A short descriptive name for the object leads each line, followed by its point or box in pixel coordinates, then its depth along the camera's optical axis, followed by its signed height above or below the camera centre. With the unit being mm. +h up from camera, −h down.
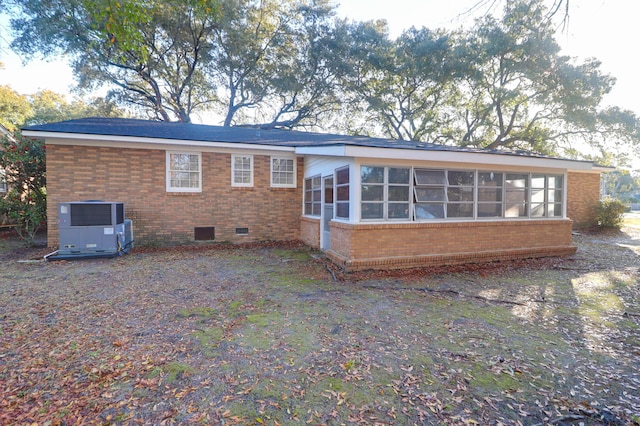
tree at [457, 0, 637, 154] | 15406 +6242
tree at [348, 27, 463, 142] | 17922 +8131
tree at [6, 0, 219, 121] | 13312 +7987
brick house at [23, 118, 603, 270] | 6891 +388
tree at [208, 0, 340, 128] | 17641 +9307
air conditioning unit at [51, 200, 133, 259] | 7367 -638
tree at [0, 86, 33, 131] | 23875 +8095
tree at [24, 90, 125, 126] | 19109 +7527
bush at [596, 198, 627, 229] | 13797 -342
